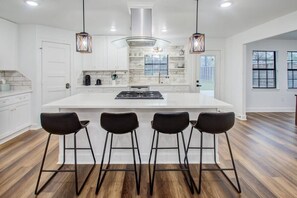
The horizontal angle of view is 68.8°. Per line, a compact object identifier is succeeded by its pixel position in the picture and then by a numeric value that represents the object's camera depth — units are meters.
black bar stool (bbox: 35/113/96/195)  2.38
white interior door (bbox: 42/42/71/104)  5.10
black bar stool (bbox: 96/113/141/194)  2.42
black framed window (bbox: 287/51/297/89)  7.24
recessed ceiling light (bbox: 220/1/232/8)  3.41
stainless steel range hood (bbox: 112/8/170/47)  3.54
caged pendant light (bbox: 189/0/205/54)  3.08
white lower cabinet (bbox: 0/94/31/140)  3.99
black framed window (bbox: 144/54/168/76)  6.91
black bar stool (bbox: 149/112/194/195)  2.40
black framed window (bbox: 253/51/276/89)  7.16
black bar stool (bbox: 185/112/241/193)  2.37
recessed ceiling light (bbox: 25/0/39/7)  3.42
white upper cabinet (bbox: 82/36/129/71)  6.17
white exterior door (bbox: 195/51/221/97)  6.75
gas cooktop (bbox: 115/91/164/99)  3.39
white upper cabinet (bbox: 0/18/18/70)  4.41
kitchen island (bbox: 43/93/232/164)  3.00
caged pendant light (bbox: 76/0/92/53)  3.08
